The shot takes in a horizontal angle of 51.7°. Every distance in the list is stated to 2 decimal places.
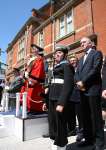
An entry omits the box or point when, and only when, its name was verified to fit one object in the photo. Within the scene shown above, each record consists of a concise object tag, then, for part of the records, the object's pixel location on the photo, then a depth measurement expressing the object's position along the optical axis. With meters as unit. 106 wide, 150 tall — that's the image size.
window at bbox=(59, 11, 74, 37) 6.92
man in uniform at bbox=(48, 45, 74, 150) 1.58
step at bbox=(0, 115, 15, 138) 2.36
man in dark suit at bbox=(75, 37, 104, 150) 1.62
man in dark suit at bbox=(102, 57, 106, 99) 1.59
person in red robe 2.32
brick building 5.57
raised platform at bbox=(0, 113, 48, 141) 2.17
